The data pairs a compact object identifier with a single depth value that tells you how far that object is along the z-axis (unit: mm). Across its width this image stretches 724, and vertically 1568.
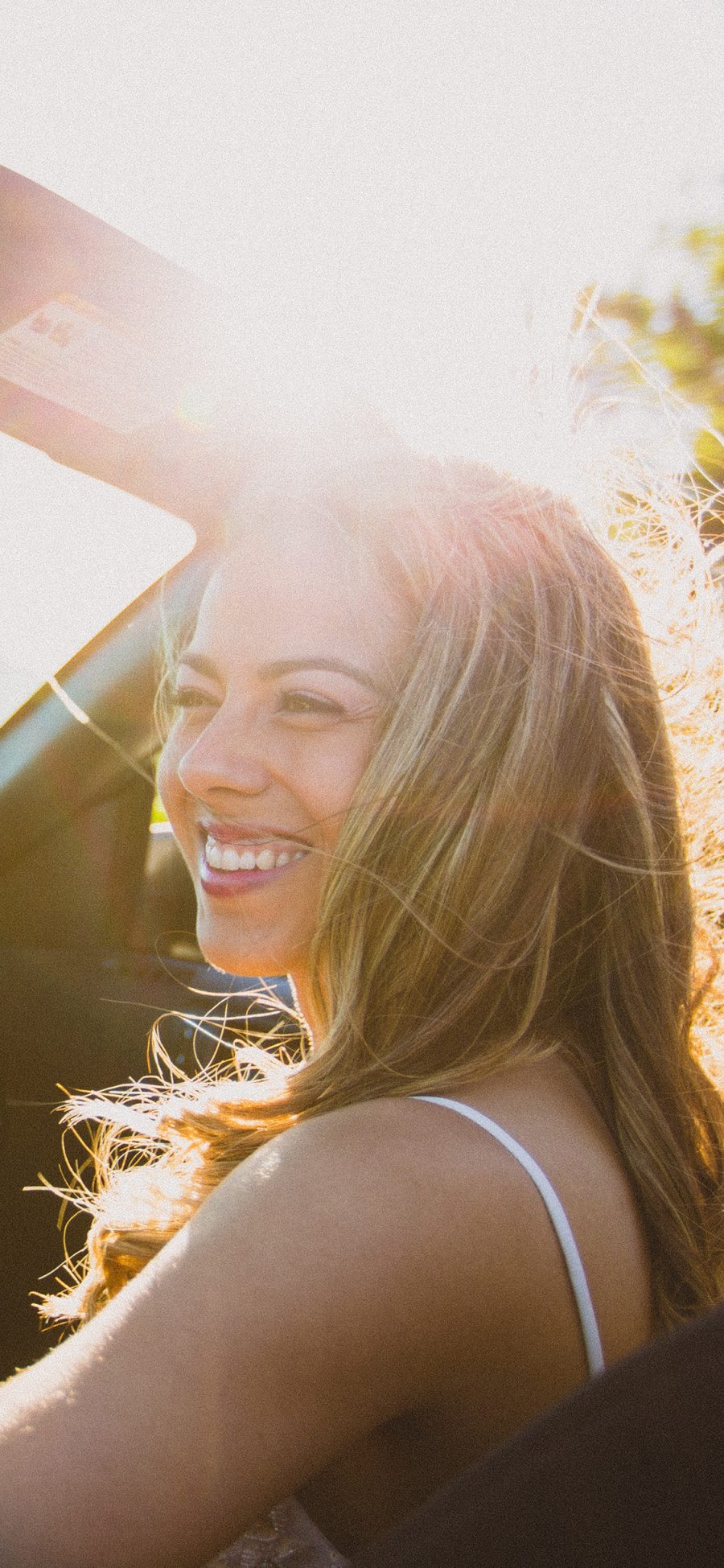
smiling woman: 522
